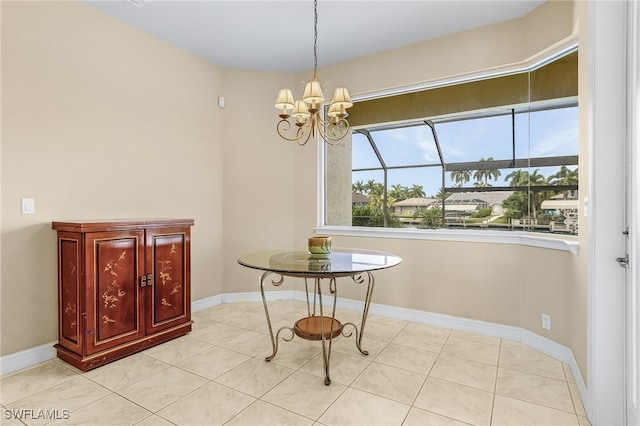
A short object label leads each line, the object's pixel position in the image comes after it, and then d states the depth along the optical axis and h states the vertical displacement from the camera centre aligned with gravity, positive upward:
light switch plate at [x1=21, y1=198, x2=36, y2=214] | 2.41 +0.05
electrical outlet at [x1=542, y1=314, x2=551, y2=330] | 2.61 -0.90
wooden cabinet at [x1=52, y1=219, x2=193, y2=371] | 2.35 -0.59
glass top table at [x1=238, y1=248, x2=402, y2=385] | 2.05 -0.36
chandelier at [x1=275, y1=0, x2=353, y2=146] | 2.29 +0.78
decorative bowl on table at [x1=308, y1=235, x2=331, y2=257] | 2.51 -0.28
